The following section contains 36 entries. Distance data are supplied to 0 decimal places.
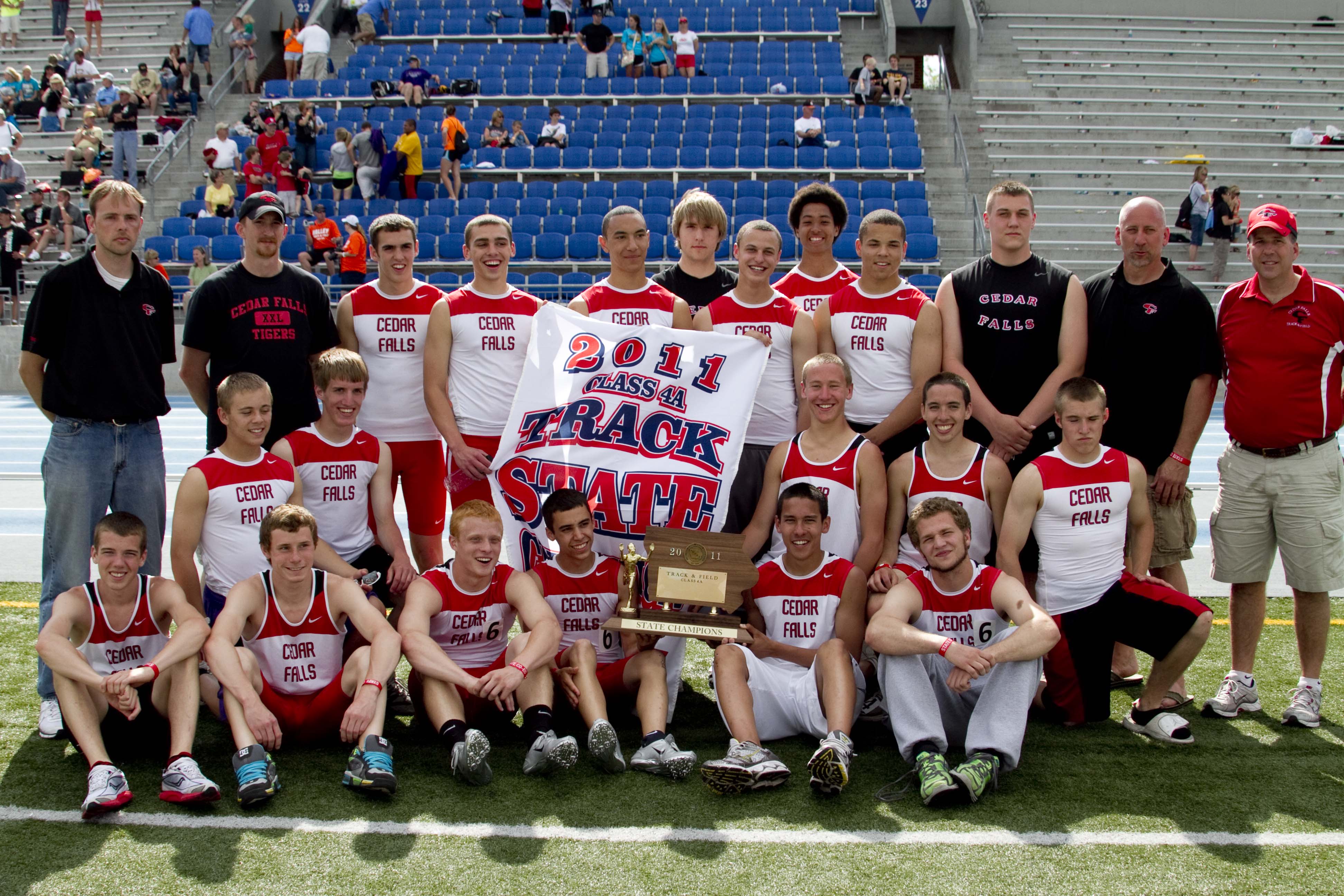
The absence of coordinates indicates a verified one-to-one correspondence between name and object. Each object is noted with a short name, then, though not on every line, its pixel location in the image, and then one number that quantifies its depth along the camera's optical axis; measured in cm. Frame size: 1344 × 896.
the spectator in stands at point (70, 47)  2408
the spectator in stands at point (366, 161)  1873
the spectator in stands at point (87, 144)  2027
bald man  496
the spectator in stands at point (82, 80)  2312
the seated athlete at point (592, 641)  436
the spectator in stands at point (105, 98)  2209
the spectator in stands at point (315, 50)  2267
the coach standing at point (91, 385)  473
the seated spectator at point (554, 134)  2022
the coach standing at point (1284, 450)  479
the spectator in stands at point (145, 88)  2208
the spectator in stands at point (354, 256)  1566
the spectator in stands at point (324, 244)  1617
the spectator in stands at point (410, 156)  1850
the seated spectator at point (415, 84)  2109
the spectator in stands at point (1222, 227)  1725
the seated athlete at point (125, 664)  394
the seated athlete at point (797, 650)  423
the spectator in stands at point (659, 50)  2230
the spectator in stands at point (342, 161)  1866
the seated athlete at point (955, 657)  402
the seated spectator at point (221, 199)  1894
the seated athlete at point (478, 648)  413
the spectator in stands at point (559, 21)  2409
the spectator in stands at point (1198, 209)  1756
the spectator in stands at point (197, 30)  2352
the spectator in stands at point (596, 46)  2238
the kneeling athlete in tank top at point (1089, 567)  461
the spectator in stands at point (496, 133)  2014
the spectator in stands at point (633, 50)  2238
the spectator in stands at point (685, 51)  2238
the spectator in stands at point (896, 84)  2109
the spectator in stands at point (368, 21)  2441
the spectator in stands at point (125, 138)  1973
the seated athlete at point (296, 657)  407
